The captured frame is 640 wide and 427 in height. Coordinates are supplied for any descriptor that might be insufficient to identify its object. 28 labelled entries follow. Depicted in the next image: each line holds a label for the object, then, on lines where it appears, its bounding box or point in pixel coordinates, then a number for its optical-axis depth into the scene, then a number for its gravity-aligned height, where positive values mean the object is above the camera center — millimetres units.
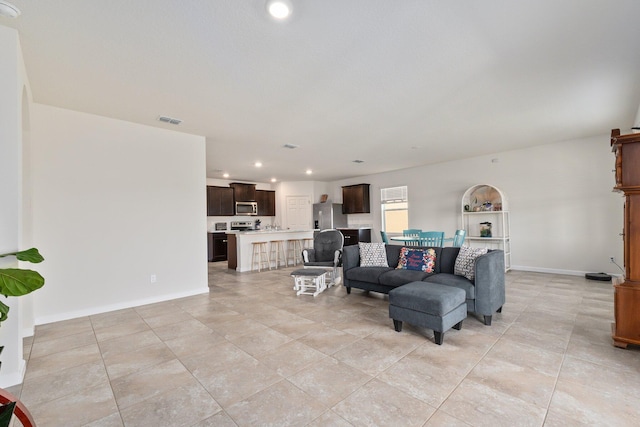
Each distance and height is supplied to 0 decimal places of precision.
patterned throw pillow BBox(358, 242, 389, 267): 4477 -639
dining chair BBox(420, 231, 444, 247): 5316 -463
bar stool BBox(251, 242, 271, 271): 7184 -946
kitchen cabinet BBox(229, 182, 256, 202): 9461 +885
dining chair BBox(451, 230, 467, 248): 5414 -464
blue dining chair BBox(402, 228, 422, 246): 5521 -439
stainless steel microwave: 9516 +334
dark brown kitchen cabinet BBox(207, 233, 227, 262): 8844 -868
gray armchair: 5160 -680
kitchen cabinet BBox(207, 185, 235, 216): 8938 +554
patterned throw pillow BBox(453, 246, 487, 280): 3453 -592
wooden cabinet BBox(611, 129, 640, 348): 2453 -313
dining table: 5503 -470
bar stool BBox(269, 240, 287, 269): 7531 -957
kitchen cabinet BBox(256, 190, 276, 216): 10039 +552
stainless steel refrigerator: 9547 +3
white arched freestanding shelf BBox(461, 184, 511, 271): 6223 -78
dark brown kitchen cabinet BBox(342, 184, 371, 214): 9195 +552
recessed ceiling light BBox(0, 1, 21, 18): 1944 +1477
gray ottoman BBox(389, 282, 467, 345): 2686 -912
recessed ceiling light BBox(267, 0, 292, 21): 1913 +1436
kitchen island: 7008 -635
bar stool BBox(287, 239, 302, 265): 8016 -944
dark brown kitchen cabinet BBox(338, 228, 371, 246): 9156 -623
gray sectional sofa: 3162 -811
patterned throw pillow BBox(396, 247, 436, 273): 4039 -658
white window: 8344 +176
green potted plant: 1464 -316
